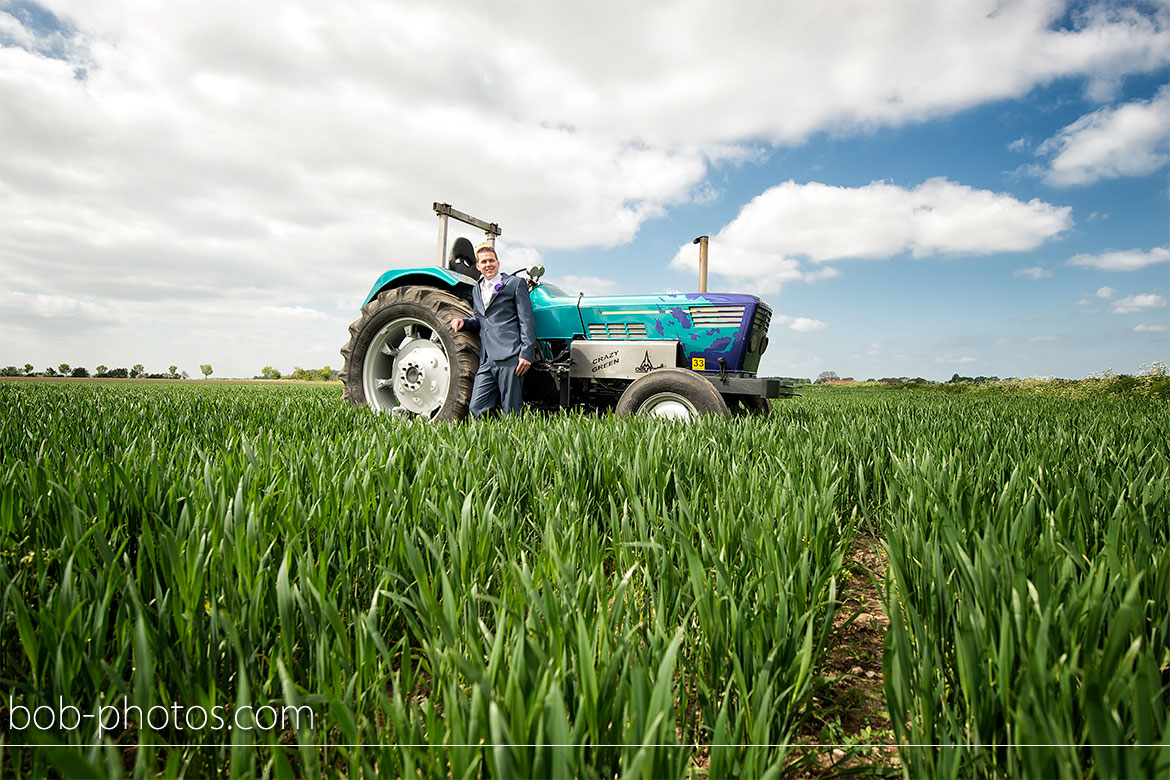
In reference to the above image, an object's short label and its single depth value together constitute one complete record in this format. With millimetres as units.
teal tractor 4348
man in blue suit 4594
